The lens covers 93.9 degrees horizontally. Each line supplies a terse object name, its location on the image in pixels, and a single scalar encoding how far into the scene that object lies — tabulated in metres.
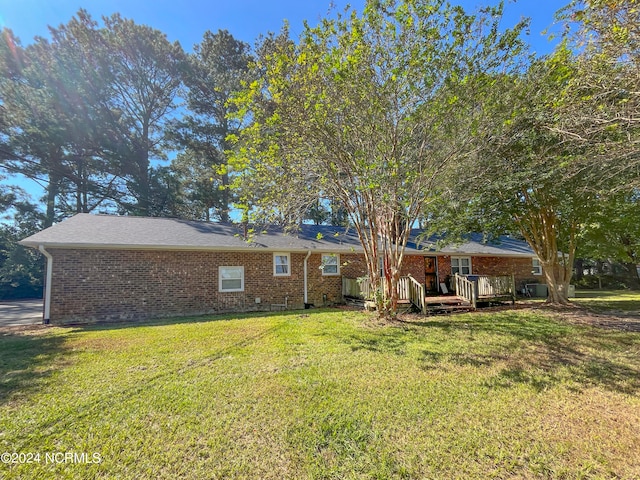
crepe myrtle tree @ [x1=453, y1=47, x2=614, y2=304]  7.01
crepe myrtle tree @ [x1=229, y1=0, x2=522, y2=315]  6.49
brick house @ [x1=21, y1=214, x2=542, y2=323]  9.52
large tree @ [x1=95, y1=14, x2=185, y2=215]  20.44
